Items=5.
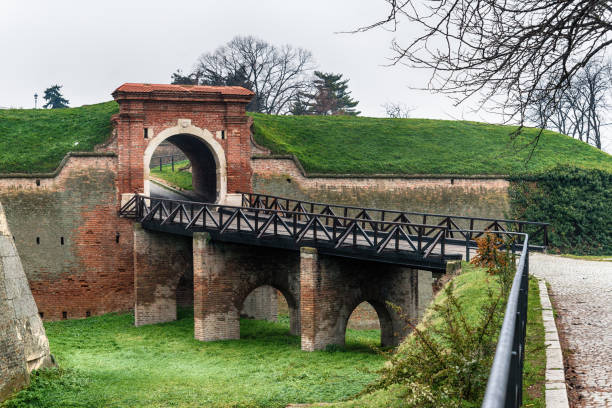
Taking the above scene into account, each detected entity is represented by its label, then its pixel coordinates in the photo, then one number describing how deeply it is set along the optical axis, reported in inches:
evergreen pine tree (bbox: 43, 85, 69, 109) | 2265.0
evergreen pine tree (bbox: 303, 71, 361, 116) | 2070.5
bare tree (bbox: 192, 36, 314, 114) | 2004.2
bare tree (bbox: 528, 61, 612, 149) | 1667.9
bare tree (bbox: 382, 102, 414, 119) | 2354.8
